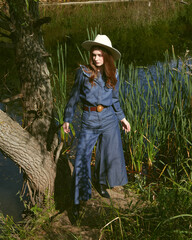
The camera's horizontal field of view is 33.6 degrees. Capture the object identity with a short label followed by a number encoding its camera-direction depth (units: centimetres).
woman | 217
